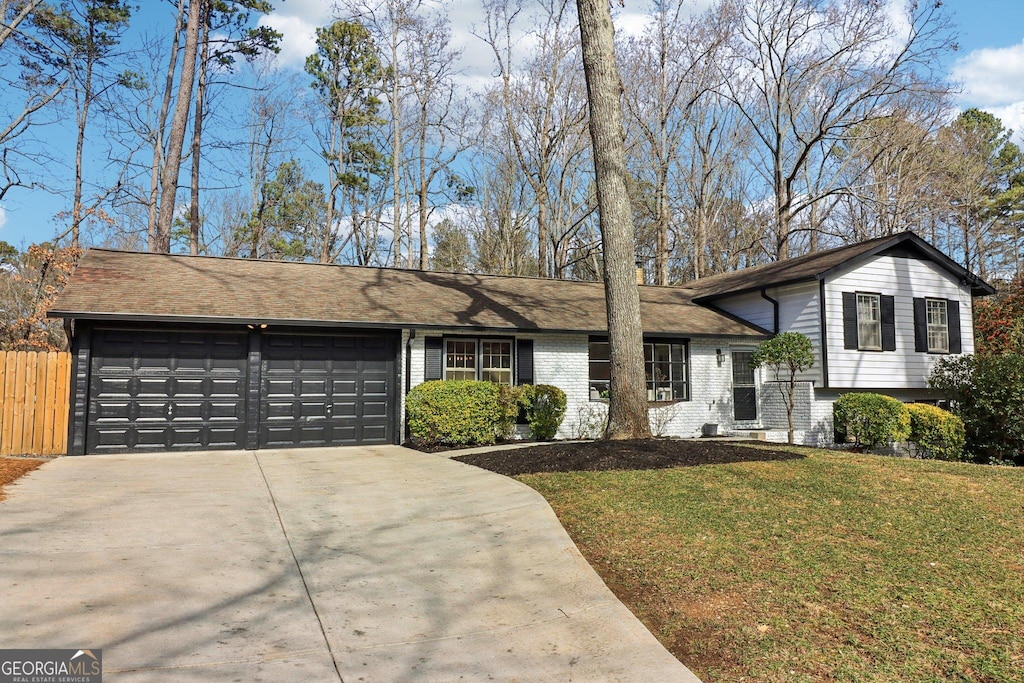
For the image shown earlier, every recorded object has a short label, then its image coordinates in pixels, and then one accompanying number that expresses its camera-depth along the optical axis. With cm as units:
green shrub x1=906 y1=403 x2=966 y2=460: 1464
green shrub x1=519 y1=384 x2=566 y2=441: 1414
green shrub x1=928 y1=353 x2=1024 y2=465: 1379
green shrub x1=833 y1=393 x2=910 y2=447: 1466
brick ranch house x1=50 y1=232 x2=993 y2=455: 1219
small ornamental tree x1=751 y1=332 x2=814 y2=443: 1523
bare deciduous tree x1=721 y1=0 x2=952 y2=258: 2534
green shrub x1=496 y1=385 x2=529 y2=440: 1340
